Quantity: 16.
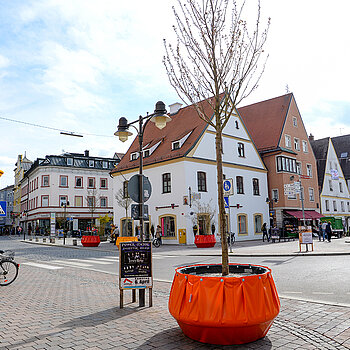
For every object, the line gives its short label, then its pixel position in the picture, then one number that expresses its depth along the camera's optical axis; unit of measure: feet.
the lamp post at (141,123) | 26.99
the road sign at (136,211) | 27.27
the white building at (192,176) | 97.60
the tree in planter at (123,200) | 110.52
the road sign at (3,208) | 39.20
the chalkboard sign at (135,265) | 23.26
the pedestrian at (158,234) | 93.61
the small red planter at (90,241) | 96.12
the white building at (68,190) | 187.32
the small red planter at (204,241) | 82.99
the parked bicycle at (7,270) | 33.12
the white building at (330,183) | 154.40
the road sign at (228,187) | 58.70
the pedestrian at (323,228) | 93.91
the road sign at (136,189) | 26.43
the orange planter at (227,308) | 14.87
